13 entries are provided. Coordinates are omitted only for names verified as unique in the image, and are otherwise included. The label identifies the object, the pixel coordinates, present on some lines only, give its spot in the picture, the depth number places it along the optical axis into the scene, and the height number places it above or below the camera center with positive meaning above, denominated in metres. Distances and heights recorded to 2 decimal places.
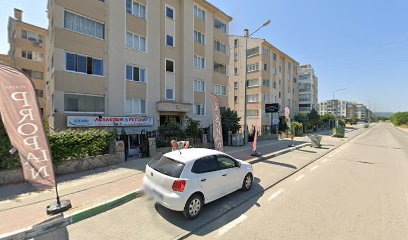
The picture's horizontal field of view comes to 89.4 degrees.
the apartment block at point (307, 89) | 64.62 +9.67
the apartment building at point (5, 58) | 32.03 +9.30
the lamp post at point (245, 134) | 18.17 -1.34
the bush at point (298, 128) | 32.47 -1.38
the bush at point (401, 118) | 83.31 +0.97
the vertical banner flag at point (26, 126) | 4.67 -0.21
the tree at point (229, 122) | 18.80 -0.29
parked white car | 4.97 -1.60
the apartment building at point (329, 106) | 133.00 +8.90
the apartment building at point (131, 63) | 12.88 +4.27
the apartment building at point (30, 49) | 26.77 +9.04
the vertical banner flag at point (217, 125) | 11.07 -0.34
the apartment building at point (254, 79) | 36.00 +7.31
